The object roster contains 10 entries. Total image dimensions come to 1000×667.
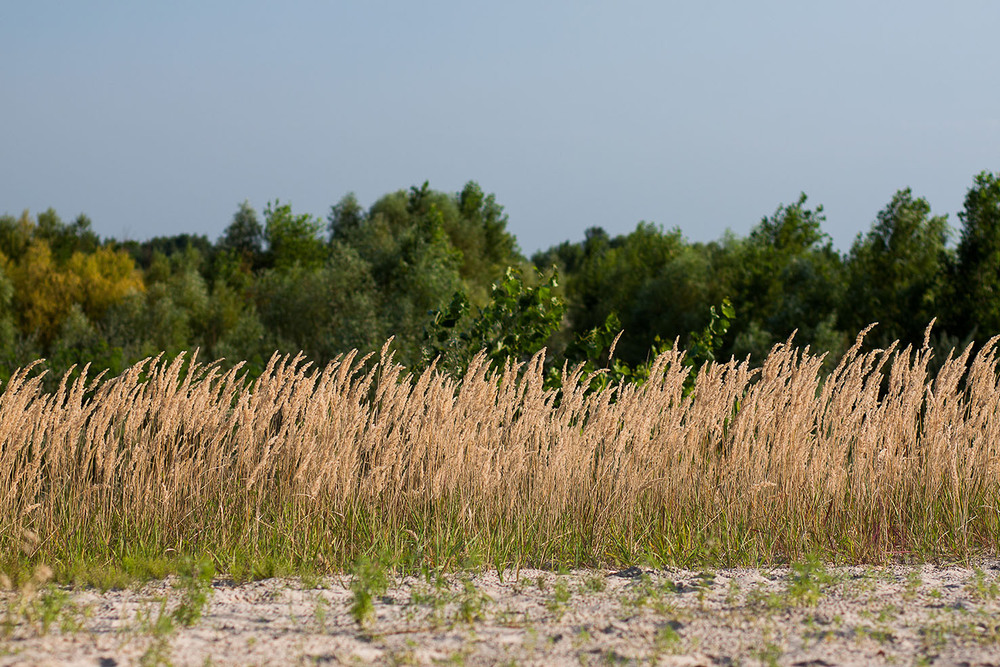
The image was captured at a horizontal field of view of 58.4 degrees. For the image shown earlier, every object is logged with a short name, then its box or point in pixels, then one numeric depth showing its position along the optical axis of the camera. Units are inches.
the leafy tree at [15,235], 1544.0
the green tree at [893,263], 838.5
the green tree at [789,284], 909.0
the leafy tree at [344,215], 1716.3
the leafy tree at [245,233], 1888.5
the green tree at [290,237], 1755.7
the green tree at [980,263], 716.0
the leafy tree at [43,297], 1275.8
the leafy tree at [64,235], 1636.3
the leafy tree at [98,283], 1291.8
